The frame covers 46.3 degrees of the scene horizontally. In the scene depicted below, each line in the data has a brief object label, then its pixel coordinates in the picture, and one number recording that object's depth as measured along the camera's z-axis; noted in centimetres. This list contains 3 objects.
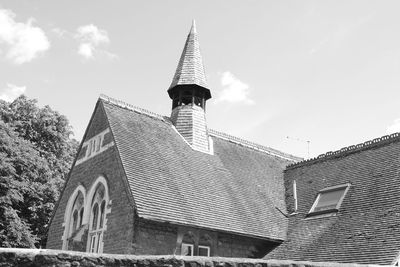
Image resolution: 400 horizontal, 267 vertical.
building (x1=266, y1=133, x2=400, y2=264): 1381
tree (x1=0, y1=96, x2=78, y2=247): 2306
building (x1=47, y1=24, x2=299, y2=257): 1512
